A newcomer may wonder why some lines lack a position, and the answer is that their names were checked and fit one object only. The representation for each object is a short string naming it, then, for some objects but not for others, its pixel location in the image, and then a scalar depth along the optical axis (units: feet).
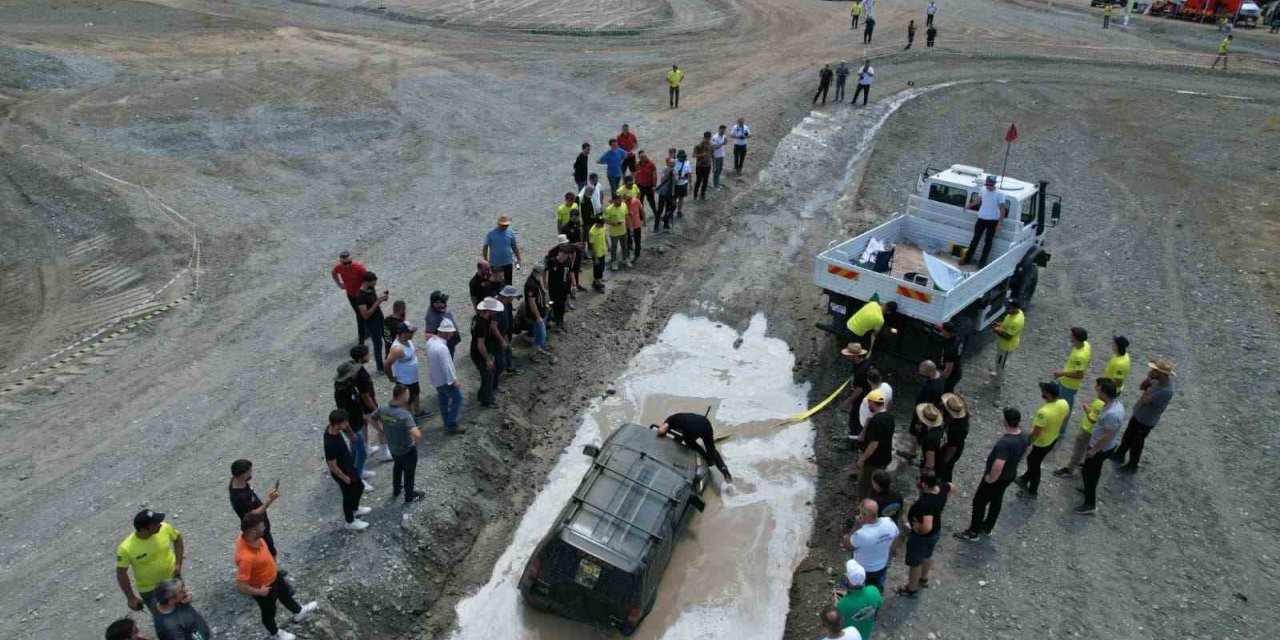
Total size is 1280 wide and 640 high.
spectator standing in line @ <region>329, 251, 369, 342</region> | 41.16
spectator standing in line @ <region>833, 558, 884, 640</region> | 24.14
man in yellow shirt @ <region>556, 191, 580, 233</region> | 51.13
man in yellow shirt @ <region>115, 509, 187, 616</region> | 23.79
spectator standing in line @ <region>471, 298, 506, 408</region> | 38.27
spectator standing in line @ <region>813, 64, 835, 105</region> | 89.40
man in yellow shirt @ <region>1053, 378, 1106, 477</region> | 34.86
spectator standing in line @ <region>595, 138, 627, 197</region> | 63.87
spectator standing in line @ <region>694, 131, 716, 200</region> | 64.80
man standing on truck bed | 48.67
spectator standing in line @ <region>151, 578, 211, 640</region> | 21.91
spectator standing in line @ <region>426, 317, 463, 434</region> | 35.09
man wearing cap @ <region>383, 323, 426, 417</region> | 35.04
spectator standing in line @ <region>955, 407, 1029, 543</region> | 31.07
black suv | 27.55
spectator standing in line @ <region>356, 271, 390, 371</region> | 39.37
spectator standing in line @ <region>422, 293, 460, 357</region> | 37.45
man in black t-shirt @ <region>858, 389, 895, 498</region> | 32.71
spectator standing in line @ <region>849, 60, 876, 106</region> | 89.86
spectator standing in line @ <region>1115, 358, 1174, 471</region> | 34.55
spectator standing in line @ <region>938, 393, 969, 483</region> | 33.12
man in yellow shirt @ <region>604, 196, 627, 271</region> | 52.65
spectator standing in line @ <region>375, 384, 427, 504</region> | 30.55
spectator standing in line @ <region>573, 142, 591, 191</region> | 62.45
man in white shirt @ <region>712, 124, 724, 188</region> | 67.00
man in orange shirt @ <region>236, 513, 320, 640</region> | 24.02
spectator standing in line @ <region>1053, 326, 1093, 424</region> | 36.50
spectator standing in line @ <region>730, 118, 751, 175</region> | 70.23
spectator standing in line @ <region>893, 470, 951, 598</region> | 28.55
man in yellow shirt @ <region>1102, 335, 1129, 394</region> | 36.04
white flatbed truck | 42.11
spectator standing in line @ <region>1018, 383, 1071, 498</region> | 32.71
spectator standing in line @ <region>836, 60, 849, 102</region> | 91.45
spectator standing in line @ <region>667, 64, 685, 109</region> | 87.20
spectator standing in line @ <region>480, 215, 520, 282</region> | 47.44
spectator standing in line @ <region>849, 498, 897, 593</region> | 26.78
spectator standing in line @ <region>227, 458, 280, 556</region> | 25.95
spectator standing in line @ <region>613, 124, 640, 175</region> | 67.30
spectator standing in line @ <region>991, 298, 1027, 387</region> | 41.95
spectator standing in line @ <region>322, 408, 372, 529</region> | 28.32
